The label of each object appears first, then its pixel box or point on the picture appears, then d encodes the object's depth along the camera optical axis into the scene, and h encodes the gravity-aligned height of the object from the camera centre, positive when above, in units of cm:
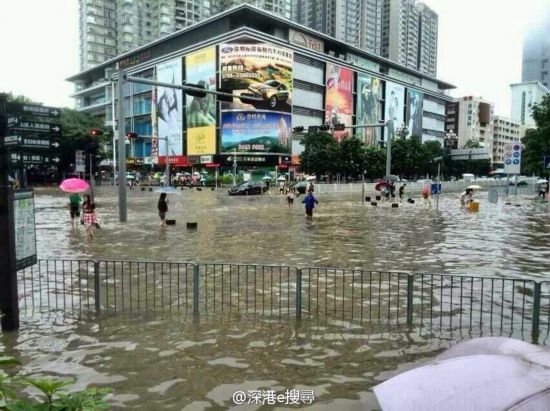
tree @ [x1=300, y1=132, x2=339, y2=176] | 6706 +313
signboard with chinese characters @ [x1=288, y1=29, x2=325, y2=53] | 8369 +2419
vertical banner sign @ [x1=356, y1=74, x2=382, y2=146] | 9619 +1467
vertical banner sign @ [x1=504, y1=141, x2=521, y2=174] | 3437 +148
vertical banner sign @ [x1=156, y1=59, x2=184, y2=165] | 8450 +1137
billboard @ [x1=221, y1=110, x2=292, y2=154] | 7588 +704
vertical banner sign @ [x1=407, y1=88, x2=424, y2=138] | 11244 +1551
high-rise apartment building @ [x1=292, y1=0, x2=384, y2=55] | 14675 +4884
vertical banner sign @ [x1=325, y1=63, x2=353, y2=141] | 8969 +1535
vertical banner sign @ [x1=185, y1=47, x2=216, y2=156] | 7738 +1110
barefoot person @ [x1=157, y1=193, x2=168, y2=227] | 1942 -126
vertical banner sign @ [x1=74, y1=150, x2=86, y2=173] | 2626 +73
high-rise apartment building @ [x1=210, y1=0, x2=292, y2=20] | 11638 +4191
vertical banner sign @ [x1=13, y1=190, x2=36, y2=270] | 650 -74
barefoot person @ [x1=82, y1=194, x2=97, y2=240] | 1599 -132
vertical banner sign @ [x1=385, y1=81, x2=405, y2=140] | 10481 +1631
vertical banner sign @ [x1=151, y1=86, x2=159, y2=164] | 8569 +928
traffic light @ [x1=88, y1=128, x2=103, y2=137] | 2356 +210
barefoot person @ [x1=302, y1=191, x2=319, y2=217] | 2397 -136
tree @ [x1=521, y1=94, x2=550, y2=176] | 3874 +321
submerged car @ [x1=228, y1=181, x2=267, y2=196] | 4488 -115
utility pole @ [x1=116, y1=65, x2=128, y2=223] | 2055 +44
